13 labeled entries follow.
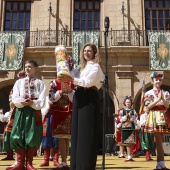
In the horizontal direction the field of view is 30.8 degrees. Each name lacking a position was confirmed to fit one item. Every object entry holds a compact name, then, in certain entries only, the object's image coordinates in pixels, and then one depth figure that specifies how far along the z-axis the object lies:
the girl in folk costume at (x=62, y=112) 5.18
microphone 5.69
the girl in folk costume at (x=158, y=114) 5.18
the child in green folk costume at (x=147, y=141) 8.96
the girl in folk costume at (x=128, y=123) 7.91
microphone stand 4.58
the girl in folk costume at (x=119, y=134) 8.45
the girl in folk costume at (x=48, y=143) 6.37
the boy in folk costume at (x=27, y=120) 4.75
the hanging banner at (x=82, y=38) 15.34
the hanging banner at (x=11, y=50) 15.26
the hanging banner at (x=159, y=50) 14.89
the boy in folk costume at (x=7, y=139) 6.65
